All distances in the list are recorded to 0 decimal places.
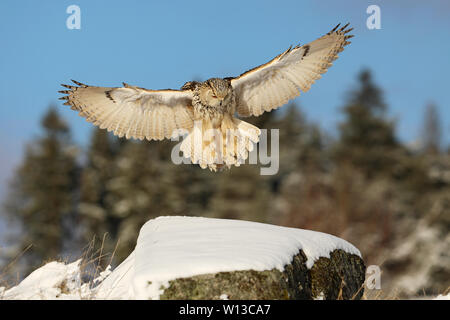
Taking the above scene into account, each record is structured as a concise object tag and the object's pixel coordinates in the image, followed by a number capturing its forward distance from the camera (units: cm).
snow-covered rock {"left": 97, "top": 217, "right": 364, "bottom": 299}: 475
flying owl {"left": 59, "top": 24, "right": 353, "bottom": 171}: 744
